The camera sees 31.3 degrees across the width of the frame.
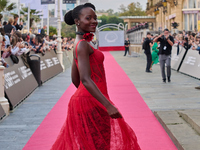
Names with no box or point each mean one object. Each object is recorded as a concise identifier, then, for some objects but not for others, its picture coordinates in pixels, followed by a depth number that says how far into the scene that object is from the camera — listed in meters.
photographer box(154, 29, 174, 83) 12.51
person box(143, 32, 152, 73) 17.52
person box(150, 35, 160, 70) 18.52
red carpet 5.34
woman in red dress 2.95
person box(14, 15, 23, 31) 14.47
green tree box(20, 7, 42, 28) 56.06
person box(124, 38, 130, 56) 35.43
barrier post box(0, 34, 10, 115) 7.48
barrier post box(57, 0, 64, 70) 18.69
